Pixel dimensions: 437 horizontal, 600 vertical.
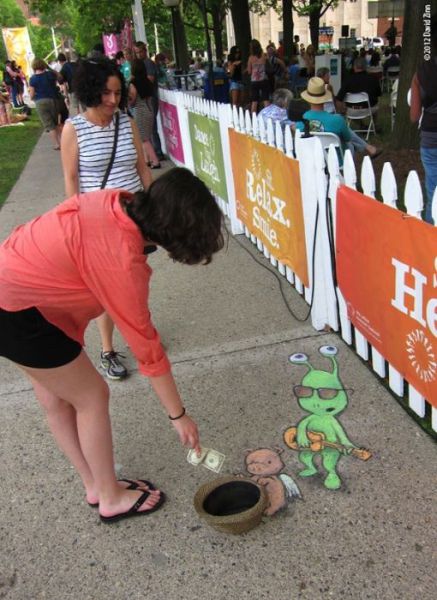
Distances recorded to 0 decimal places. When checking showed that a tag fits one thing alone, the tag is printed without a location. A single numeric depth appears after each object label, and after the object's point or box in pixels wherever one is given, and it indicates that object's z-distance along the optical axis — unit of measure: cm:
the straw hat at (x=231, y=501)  205
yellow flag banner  3089
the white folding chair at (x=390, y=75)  1529
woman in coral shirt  154
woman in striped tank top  283
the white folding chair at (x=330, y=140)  452
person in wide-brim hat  488
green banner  537
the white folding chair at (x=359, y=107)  950
